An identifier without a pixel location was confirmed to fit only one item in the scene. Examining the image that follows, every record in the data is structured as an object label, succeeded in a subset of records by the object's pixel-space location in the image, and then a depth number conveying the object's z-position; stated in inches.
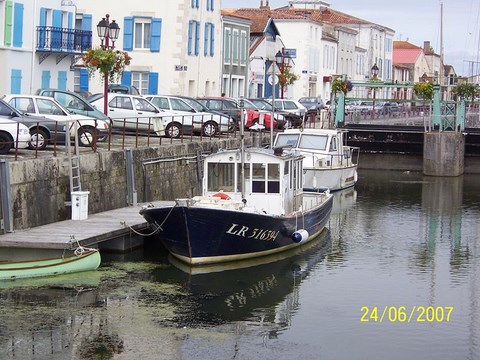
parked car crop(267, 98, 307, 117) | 2167.8
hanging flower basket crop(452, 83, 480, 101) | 2576.3
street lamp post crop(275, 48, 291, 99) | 1948.8
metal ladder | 1029.2
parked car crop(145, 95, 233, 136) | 1596.9
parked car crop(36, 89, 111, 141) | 1331.2
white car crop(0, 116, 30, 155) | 1063.0
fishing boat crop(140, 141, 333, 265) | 967.0
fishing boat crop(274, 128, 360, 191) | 1616.6
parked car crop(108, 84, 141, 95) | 1812.3
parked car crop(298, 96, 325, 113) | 2628.0
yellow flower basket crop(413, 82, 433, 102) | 2324.1
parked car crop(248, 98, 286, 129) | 1930.4
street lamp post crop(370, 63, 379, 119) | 2586.4
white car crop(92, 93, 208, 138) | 1507.1
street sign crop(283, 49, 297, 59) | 3092.3
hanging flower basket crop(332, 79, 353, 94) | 2297.0
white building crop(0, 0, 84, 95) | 1675.7
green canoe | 876.0
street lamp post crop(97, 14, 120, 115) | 1366.9
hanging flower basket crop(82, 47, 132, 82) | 1385.3
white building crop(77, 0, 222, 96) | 2154.3
